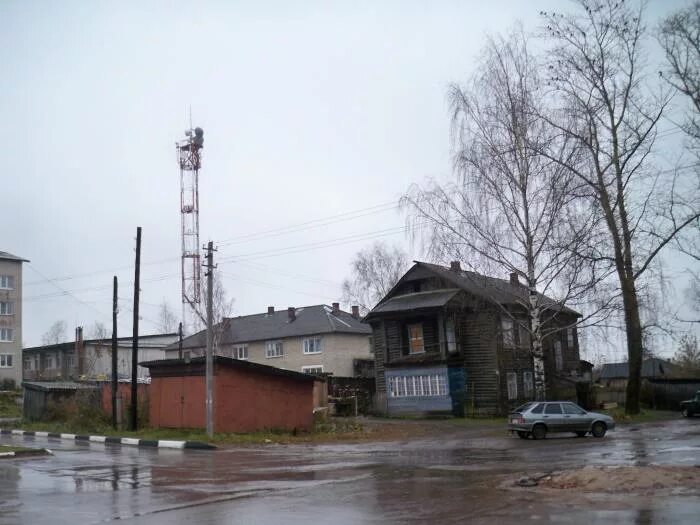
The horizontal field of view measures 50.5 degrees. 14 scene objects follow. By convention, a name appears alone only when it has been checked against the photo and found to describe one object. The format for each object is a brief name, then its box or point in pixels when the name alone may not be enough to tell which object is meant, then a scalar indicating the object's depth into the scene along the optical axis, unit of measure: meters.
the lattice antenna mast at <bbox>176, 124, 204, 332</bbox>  57.00
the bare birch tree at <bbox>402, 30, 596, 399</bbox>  32.78
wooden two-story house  44.69
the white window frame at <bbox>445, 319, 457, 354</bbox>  45.97
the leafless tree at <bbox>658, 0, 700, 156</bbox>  22.19
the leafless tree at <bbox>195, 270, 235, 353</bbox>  62.31
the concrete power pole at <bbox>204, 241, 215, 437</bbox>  29.77
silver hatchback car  27.80
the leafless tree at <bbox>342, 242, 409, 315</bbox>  71.38
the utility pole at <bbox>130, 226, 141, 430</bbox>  35.75
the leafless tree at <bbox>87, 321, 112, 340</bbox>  122.44
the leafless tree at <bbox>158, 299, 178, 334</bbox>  107.00
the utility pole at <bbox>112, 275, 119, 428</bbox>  37.22
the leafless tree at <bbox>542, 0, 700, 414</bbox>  32.78
